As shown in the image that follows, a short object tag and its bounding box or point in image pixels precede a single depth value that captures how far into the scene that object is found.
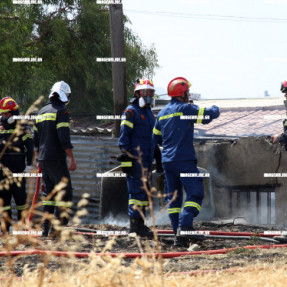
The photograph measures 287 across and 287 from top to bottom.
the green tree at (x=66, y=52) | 39.37
